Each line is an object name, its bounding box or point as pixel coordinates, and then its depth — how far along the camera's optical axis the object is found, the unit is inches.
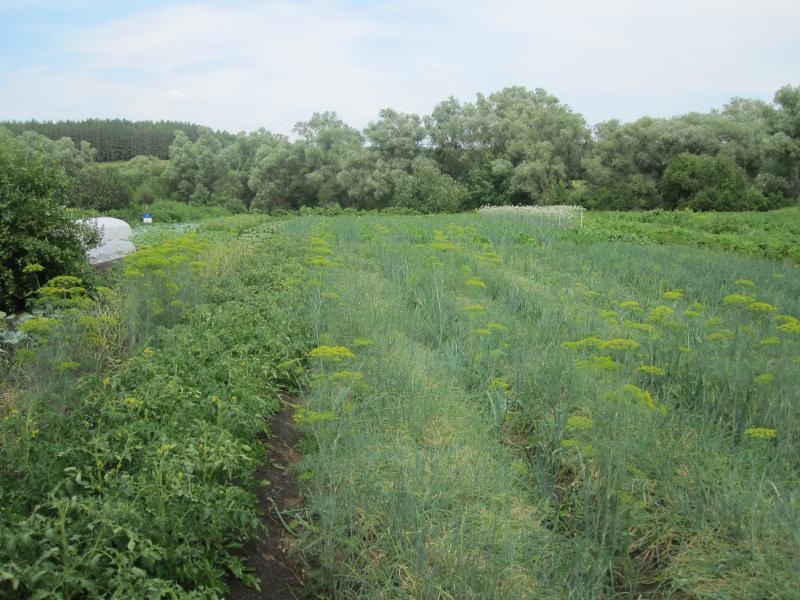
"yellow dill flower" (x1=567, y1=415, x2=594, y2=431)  160.7
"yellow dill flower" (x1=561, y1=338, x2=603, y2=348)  198.5
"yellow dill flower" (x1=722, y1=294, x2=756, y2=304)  257.0
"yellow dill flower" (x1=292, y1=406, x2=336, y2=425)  156.4
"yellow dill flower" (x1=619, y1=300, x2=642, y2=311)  256.7
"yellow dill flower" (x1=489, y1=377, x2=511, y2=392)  203.4
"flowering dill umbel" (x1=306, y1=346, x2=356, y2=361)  175.0
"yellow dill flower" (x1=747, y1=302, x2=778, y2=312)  250.5
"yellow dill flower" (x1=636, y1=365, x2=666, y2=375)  189.5
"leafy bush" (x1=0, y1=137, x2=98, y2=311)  372.8
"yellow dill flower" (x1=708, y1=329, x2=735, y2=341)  218.5
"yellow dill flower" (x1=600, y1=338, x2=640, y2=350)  193.8
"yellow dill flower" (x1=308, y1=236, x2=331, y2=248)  409.6
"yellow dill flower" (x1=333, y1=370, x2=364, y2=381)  173.8
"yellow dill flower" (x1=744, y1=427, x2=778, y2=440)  153.7
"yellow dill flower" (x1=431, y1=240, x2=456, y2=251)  329.6
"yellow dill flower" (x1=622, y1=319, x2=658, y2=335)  226.6
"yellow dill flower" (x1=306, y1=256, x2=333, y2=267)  313.7
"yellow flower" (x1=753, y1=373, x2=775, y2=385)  186.7
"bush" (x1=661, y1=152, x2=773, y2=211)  1352.1
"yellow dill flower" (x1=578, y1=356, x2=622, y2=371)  187.2
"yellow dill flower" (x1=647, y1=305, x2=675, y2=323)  240.7
